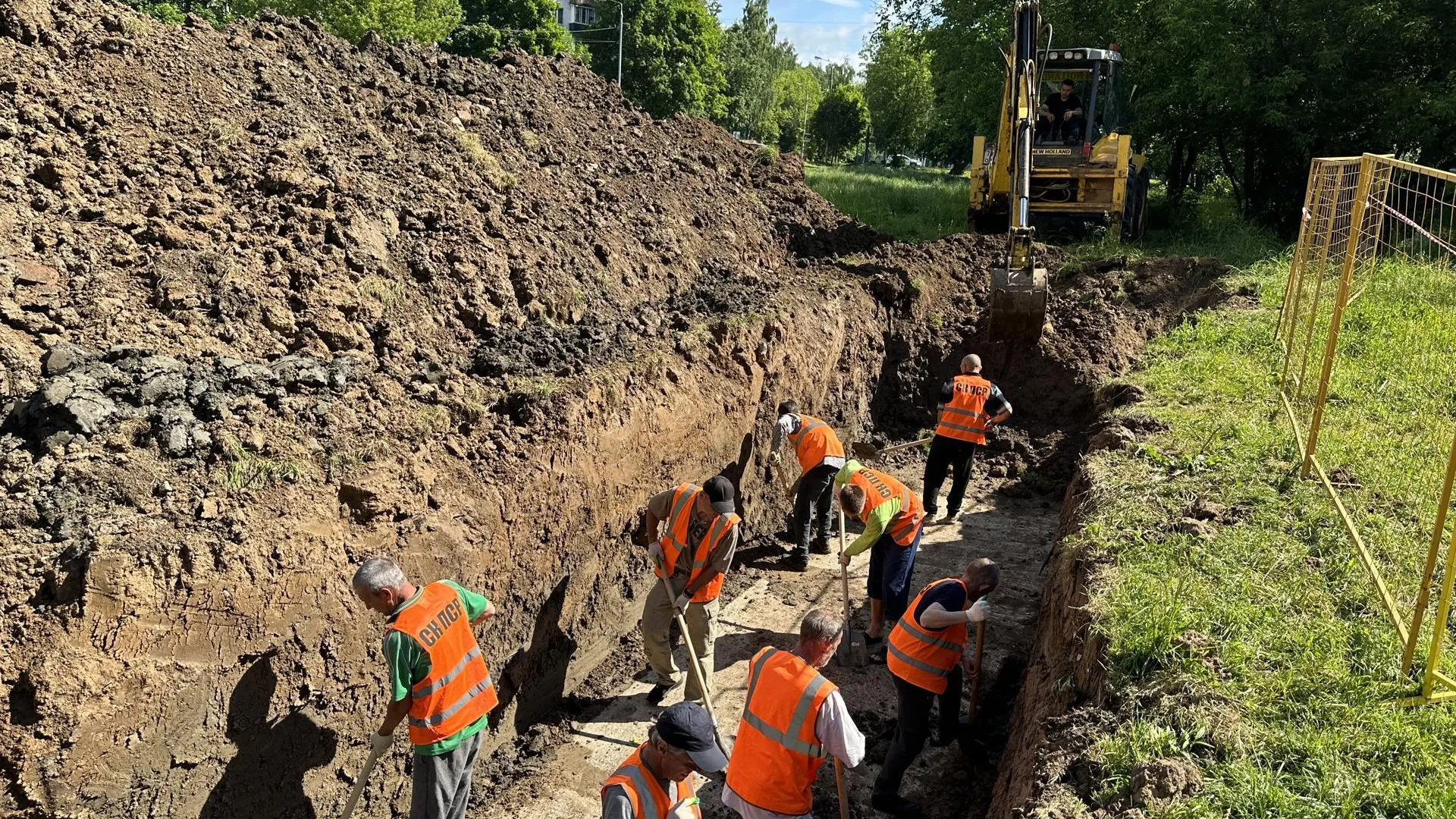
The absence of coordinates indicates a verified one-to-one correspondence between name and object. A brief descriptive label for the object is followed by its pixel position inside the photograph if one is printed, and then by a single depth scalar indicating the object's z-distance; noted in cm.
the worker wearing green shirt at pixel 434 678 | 463
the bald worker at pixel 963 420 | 945
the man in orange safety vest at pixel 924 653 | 536
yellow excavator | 1501
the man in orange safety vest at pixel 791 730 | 431
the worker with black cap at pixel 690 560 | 642
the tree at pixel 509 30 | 3466
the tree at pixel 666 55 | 4072
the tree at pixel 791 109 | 5438
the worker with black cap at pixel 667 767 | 351
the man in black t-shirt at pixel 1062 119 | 1544
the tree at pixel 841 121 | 5381
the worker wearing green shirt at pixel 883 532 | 677
